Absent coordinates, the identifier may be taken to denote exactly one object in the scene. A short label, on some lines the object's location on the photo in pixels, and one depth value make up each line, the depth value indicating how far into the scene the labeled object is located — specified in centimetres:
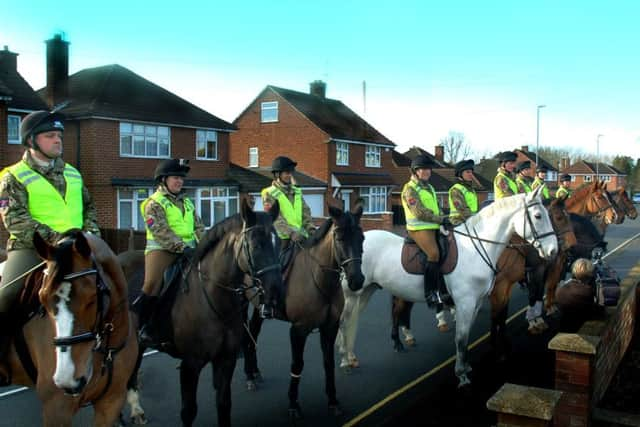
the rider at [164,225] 566
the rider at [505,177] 1049
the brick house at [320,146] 3512
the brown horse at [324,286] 616
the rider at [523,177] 1141
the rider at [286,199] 756
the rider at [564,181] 1402
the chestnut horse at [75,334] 323
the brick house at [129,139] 2242
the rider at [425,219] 778
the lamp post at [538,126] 3847
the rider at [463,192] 907
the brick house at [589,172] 10131
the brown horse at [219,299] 491
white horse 763
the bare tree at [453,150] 9250
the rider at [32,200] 388
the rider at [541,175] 1264
